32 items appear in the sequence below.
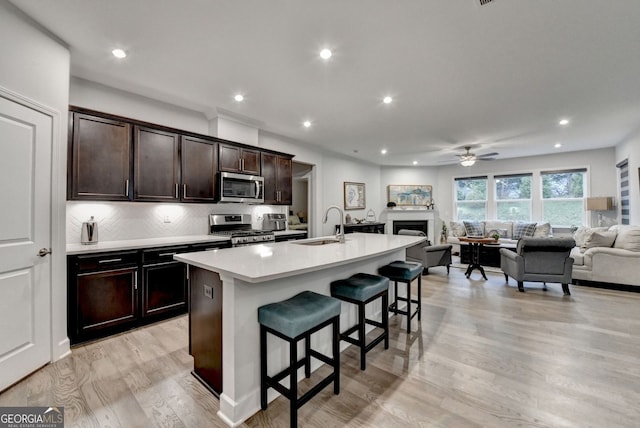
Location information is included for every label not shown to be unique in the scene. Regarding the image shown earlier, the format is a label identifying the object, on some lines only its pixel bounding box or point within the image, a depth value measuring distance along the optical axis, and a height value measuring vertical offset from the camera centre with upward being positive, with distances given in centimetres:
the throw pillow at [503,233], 713 -49
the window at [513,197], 731 +50
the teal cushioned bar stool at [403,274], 280 -63
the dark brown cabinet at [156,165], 315 +63
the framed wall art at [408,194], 870 +68
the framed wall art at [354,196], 713 +53
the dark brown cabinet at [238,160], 397 +87
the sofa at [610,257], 425 -72
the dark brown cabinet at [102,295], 255 -80
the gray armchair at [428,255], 527 -80
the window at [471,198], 802 +51
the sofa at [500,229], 666 -40
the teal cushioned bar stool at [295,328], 155 -70
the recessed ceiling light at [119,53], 248 +153
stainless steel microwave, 389 +43
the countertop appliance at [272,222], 476 -12
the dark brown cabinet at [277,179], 461 +66
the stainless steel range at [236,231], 389 -24
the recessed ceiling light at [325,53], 247 +152
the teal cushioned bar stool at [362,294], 216 -67
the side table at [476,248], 528 -69
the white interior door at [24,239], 197 -18
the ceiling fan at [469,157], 589 +130
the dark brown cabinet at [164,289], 299 -85
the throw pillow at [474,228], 748 -38
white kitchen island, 164 -54
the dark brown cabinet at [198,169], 358 +65
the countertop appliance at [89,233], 292 -19
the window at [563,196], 660 +46
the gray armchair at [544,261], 411 -74
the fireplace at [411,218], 838 -10
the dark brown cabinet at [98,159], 271 +61
